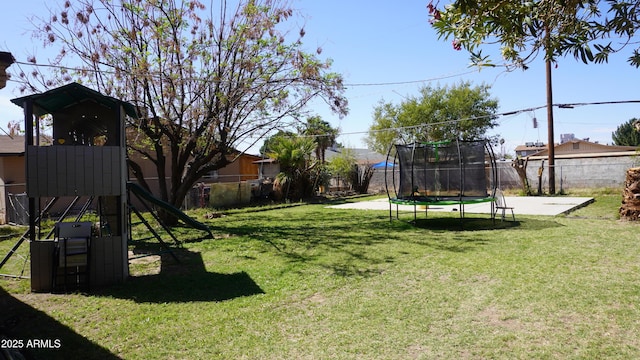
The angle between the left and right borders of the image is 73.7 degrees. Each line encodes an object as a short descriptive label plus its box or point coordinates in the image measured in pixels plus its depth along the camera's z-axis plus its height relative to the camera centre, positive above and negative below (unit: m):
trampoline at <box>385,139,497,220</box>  13.27 +0.35
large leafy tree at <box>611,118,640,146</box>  51.38 +5.34
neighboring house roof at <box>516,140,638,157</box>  46.11 +3.59
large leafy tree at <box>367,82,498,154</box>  36.47 +6.08
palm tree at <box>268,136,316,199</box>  22.06 +1.32
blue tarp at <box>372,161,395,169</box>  32.81 +1.49
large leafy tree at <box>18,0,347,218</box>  11.69 +3.14
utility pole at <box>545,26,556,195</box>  22.30 +2.48
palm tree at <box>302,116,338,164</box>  37.25 +4.31
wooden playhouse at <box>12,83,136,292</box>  6.14 +0.01
